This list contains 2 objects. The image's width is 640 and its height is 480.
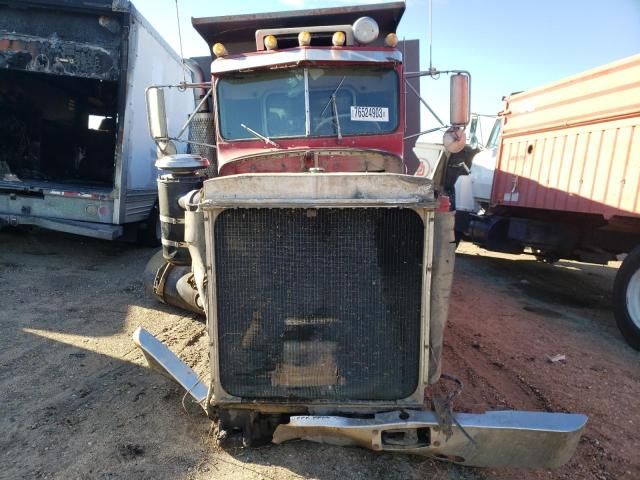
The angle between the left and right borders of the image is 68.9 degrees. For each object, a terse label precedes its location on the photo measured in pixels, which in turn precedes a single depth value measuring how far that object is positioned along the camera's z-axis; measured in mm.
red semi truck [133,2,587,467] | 2492
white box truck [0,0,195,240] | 6418
